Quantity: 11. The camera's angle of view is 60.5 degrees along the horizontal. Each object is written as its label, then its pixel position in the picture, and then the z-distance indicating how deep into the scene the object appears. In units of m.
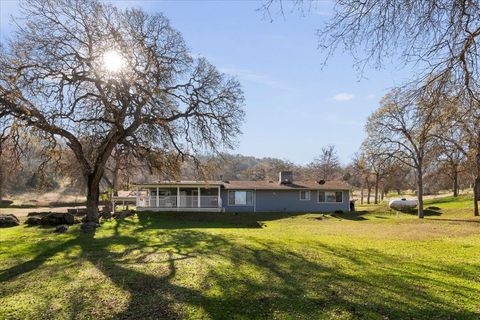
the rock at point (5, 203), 53.45
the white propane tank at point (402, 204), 39.78
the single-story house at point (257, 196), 36.12
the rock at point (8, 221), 23.00
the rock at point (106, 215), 28.44
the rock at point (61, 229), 18.59
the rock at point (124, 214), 30.03
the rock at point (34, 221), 21.69
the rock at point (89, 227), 19.44
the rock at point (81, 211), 33.12
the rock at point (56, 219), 21.92
